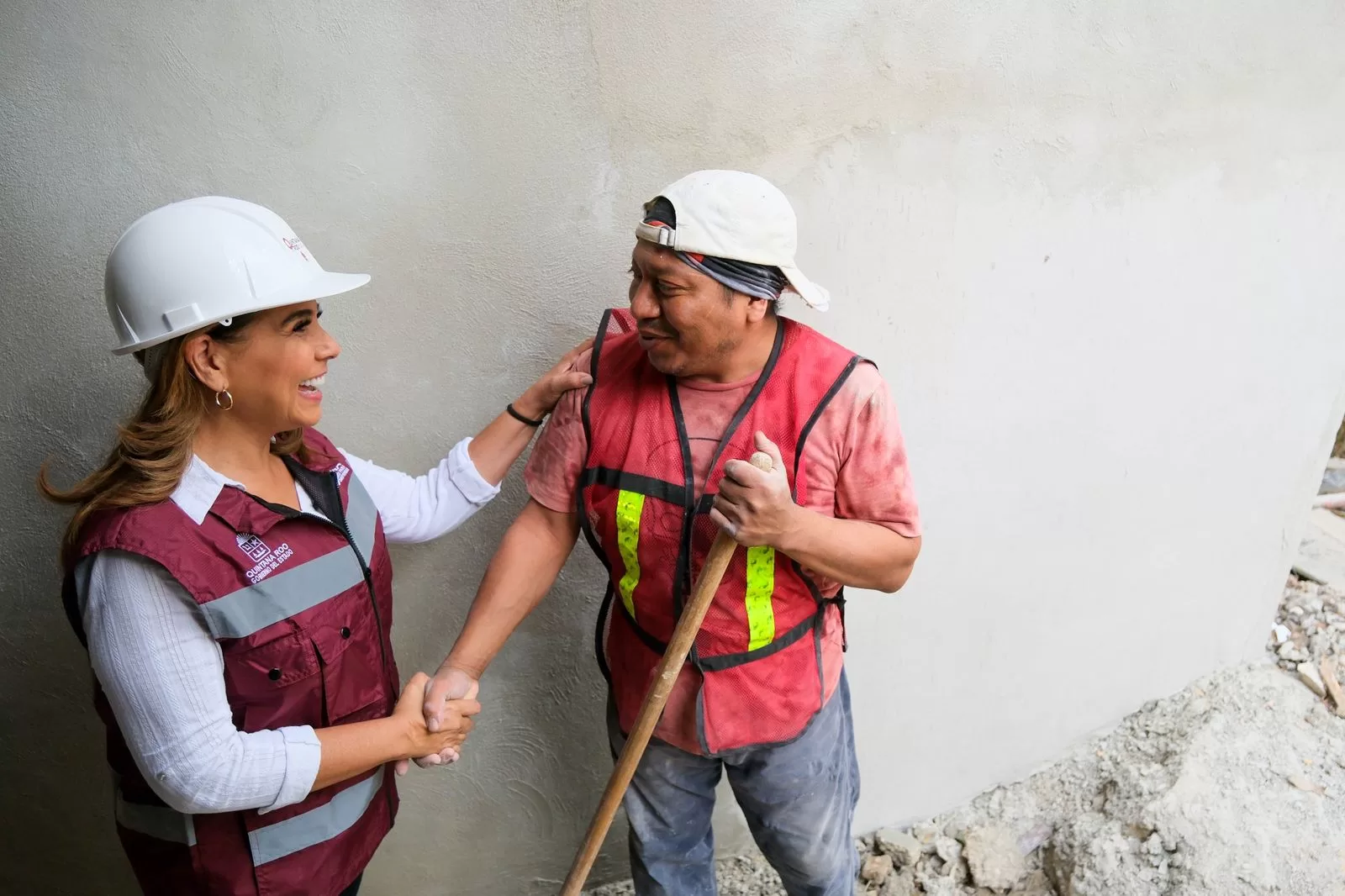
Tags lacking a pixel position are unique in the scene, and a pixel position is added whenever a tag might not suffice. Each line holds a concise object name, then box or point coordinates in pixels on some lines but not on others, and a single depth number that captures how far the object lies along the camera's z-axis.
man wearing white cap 1.64
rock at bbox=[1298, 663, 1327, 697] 3.52
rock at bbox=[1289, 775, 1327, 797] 3.06
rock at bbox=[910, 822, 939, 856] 3.14
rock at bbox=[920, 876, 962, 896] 2.96
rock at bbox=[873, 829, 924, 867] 3.09
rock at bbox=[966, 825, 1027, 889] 2.98
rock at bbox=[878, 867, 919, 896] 2.98
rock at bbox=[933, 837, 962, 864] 3.06
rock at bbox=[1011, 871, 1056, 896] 2.97
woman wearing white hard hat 1.48
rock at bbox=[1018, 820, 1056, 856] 3.11
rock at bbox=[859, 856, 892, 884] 3.02
